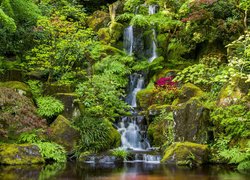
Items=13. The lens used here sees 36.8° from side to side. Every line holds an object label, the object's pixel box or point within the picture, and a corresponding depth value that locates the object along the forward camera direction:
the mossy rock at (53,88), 16.55
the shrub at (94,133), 14.43
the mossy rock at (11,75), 17.48
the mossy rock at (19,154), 12.51
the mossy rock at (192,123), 14.04
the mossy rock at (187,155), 12.74
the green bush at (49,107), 15.16
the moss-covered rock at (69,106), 15.70
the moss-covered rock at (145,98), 18.41
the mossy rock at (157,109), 16.23
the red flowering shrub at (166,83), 17.96
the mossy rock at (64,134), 14.33
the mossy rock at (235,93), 13.57
